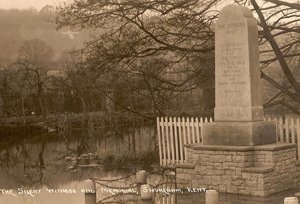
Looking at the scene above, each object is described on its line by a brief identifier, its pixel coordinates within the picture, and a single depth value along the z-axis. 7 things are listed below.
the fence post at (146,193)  10.24
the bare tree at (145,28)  17.98
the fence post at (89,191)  11.01
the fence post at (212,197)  9.26
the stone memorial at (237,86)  11.79
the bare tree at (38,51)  70.07
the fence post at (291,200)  7.84
